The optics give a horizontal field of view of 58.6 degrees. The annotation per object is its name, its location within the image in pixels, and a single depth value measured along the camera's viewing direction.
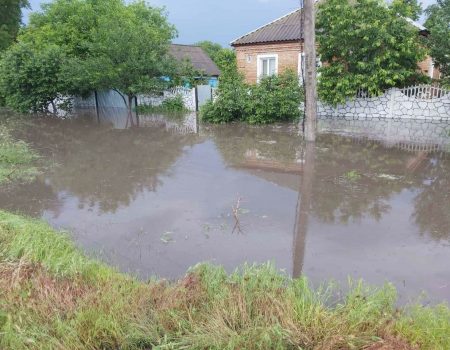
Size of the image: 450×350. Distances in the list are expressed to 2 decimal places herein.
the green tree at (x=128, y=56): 18.27
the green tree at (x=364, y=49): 13.90
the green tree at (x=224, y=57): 32.34
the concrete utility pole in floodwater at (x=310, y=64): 9.88
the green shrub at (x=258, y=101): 15.01
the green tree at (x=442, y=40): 13.98
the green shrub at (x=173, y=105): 20.17
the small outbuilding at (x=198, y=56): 30.80
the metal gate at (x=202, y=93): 20.28
